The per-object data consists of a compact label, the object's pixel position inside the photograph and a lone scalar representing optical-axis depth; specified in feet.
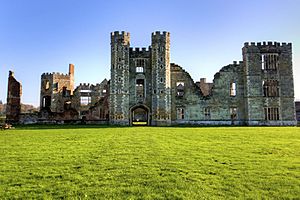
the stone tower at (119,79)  99.14
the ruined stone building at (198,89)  100.07
